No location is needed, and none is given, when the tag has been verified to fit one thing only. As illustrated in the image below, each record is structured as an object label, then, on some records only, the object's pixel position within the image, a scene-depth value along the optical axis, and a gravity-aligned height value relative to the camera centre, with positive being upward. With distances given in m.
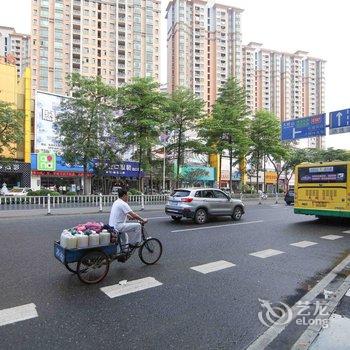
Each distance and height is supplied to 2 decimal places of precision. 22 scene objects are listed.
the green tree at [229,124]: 31.16 +5.22
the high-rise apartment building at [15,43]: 98.12 +40.91
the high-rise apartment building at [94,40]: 76.94 +34.46
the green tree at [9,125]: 21.33 +3.46
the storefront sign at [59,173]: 37.47 +0.46
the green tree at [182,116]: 28.58 +5.51
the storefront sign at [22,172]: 36.62 +0.56
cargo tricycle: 5.56 -1.43
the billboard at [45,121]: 36.56 +6.33
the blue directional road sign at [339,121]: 20.04 +3.52
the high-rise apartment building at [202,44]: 99.31 +42.11
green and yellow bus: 13.07 -0.47
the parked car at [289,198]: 28.11 -1.75
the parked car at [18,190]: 31.50 -1.31
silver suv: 13.84 -1.21
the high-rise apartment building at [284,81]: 113.69 +34.34
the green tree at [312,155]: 50.06 +3.71
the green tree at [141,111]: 24.88 +5.11
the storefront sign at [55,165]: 36.91 +1.41
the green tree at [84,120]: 23.05 +4.09
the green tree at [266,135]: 36.97 +4.93
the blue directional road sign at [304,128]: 21.92 +3.55
